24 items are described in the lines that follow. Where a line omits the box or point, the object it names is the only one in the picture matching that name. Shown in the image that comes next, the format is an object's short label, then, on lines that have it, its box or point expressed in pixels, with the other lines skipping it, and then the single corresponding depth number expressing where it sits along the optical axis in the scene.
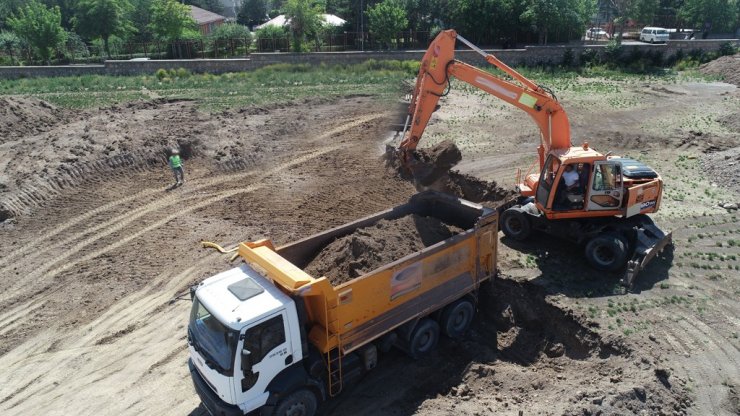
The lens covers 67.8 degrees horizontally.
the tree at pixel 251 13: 74.06
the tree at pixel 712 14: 48.34
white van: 45.38
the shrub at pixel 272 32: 42.81
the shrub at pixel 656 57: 36.91
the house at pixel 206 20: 57.85
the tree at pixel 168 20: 40.44
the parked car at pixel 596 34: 49.94
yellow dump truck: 7.56
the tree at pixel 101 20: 42.78
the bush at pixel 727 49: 36.91
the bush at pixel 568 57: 36.72
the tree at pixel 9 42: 41.16
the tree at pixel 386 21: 41.00
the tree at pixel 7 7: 54.19
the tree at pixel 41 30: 37.75
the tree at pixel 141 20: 47.78
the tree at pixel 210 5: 72.81
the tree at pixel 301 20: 40.78
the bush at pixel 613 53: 36.69
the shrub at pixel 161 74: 33.41
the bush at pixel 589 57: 36.91
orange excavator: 12.02
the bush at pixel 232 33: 42.28
